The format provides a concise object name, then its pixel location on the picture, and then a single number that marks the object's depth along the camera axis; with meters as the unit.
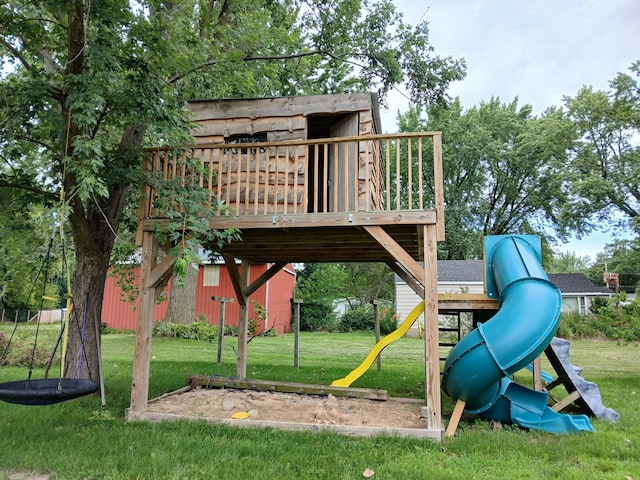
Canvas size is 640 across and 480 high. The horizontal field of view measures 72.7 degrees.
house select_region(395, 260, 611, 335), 20.59
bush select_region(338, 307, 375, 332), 23.80
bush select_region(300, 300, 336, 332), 23.80
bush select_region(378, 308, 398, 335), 20.91
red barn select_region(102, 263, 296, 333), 18.91
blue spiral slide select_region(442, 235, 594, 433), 4.81
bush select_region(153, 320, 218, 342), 15.45
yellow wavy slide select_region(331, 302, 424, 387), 5.49
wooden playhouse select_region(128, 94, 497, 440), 5.36
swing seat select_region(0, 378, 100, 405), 3.63
